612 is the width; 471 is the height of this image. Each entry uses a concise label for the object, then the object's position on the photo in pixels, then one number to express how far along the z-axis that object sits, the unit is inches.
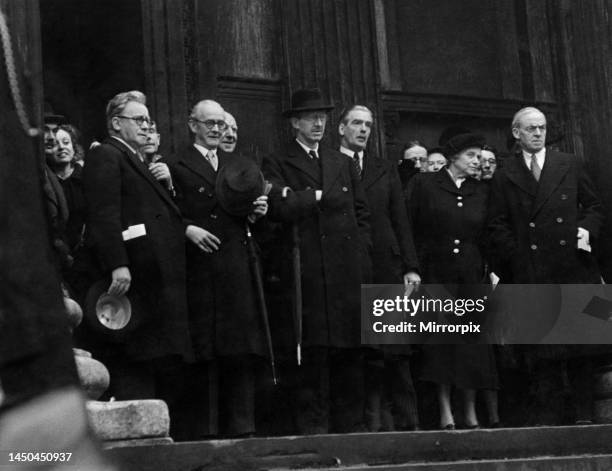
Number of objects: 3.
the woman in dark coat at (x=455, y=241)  289.1
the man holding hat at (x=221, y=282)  255.6
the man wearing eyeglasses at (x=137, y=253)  244.7
